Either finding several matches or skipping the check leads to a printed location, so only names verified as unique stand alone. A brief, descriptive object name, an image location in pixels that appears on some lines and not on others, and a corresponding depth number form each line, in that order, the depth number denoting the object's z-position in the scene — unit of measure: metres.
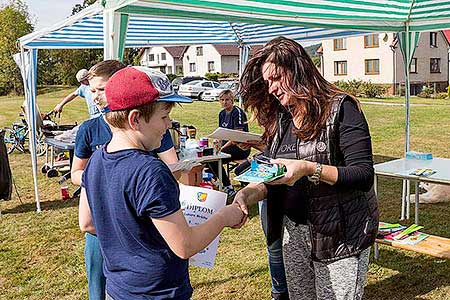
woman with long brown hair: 1.86
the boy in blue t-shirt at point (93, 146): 2.31
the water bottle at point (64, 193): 6.80
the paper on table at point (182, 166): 2.49
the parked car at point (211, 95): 25.93
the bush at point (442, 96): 25.12
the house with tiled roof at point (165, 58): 49.53
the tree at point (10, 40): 36.62
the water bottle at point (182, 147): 5.84
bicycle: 11.01
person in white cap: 7.09
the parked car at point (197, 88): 27.09
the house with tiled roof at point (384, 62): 29.50
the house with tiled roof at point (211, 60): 42.75
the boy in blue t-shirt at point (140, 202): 1.38
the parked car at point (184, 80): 29.06
